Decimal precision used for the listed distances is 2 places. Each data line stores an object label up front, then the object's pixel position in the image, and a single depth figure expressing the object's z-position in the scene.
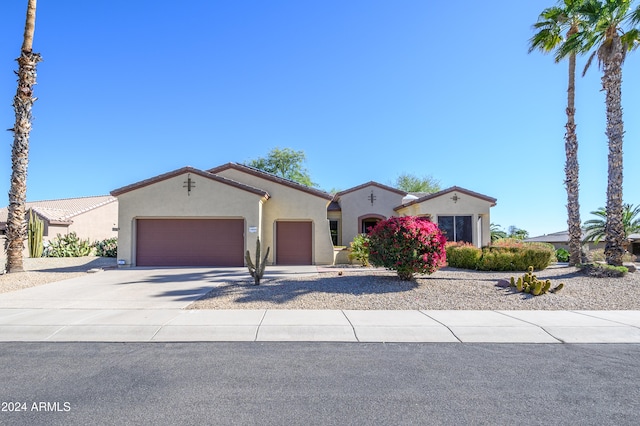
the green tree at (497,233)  33.94
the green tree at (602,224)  28.05
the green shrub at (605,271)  12.12
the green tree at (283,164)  46.97
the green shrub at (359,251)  16.56
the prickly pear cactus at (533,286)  9.62
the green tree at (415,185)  48.68
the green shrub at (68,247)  21.08
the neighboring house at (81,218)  25.56
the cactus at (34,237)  21.19
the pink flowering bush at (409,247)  10.80
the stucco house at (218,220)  16.36
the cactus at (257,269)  11.06
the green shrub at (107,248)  20.89
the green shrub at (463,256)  15.04
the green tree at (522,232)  50.79
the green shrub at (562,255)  23.16
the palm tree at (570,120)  15.55
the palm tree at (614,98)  13.23
